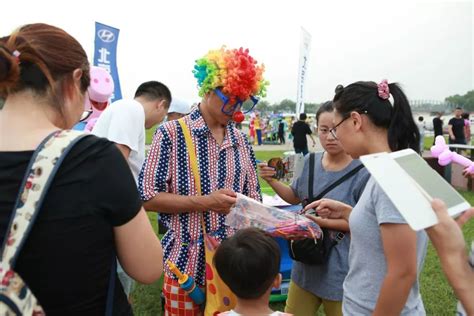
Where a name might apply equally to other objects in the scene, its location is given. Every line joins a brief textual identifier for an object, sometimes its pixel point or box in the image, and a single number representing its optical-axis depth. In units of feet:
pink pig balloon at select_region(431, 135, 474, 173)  6.77
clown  7.47
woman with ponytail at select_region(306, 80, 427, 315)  5.06
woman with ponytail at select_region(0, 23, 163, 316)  3.71
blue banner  28.48
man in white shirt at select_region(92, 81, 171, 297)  10.14
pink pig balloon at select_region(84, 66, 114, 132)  10.13
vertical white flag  45.53
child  5.68
